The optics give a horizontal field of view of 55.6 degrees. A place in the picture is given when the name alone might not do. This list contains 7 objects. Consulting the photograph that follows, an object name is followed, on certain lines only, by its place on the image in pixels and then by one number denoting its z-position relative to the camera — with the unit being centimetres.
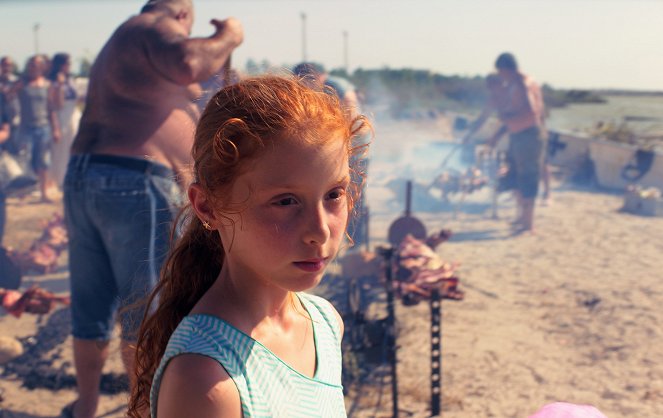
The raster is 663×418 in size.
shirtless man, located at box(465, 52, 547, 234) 792
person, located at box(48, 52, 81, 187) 933
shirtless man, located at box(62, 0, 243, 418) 276
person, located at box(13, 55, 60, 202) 907
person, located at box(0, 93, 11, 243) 635
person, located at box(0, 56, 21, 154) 912
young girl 112
